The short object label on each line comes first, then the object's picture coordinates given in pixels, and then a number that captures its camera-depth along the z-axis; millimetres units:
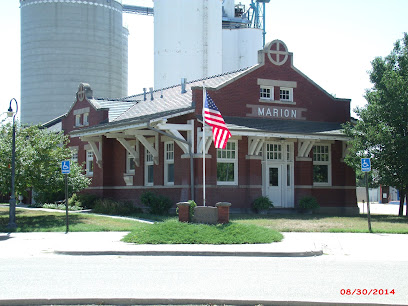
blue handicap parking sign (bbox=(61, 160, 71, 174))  20656
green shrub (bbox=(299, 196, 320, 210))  28094
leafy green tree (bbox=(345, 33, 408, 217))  25688
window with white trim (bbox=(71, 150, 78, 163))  36756
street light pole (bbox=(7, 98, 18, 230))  21453
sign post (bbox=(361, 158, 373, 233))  19781
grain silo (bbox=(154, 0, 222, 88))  56125
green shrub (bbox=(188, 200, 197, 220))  18781
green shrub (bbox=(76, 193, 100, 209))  31562
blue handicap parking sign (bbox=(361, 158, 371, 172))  19781
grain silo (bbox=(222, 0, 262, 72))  70375
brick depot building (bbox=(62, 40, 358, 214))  26219
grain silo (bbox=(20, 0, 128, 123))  60219
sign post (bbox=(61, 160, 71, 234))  20656
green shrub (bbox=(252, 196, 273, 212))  26812
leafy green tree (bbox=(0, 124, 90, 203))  23266
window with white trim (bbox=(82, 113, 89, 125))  34862
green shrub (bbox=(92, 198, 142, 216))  27819
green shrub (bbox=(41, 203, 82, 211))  30327
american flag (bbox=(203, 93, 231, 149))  19969
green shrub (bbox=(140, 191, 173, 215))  26312
